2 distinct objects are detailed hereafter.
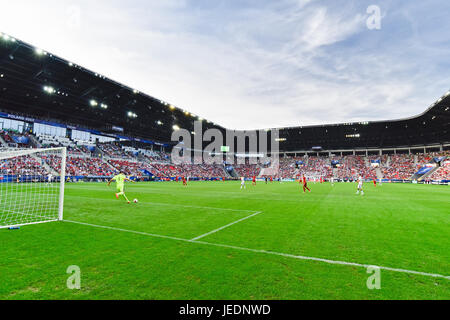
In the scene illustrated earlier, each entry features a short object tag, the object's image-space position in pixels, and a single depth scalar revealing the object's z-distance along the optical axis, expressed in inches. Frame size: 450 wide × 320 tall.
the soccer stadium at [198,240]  135.1
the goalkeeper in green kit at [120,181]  540.7
